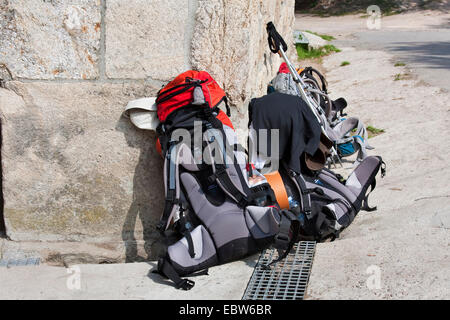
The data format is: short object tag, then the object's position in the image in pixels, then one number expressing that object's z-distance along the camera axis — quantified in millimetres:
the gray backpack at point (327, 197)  3158
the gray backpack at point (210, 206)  2797
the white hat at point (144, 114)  3115
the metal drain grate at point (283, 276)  2592
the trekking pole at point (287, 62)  4379
